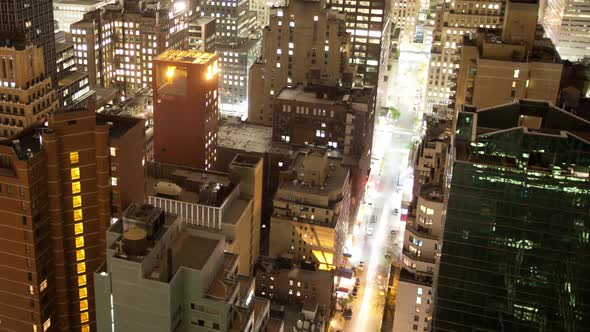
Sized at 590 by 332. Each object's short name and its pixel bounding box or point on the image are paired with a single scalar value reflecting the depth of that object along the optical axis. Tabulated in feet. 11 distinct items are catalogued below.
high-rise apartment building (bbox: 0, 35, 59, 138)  453.17
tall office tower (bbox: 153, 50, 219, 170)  494.18
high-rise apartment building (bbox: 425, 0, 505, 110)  639.76
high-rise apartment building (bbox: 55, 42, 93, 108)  638.53
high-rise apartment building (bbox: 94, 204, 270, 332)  237.45
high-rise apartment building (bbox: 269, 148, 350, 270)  496.64
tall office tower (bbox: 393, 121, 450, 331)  379.14
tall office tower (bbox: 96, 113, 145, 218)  328.08
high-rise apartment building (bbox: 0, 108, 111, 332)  308.60
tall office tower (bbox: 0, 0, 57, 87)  549.95
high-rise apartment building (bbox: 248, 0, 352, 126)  624.59
